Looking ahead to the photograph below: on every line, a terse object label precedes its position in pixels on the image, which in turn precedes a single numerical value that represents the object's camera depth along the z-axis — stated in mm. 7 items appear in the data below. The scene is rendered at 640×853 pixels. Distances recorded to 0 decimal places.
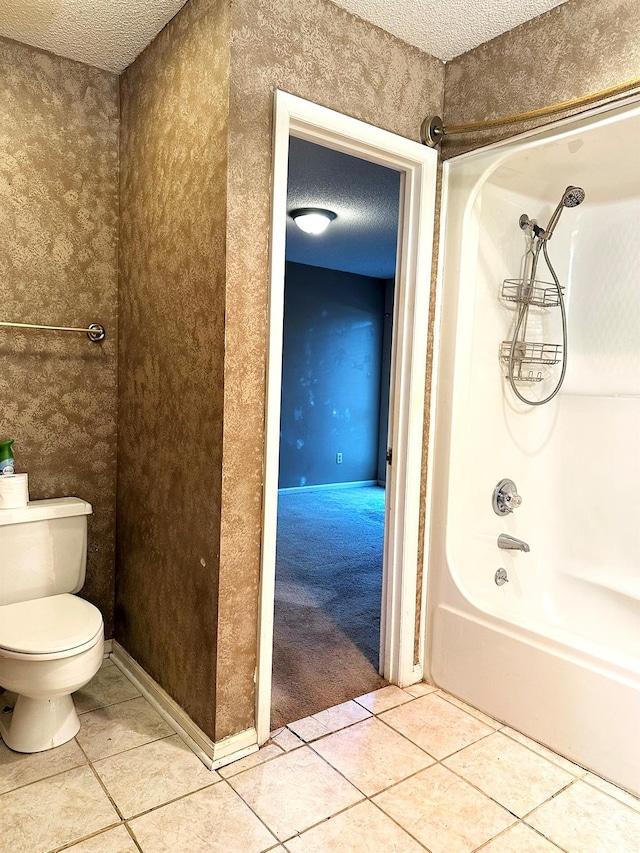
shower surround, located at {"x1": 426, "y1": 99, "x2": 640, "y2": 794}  2121
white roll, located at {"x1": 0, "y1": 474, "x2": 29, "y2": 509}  2188
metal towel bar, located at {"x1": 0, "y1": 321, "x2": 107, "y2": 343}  2346
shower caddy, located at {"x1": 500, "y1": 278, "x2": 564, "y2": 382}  2555
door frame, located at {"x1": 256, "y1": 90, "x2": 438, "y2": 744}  1934
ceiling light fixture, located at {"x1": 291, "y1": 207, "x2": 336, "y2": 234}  4453
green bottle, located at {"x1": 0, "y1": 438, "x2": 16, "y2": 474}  2207
